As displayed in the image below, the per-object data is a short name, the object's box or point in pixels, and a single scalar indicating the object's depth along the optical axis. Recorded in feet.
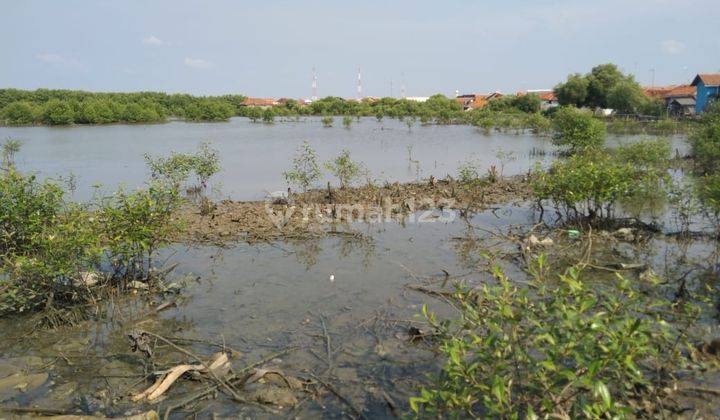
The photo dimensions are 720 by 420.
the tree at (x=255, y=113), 257.14
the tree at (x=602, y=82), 208.03
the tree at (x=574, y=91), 211.41
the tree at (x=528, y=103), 244.83
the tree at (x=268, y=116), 242.29
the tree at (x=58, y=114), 192.95
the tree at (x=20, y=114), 196.54
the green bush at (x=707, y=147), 57.82
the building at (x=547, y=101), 257.42
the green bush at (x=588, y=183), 34.71
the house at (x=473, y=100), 330.34
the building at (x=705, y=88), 173.06
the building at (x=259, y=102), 373.20
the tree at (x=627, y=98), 187.21
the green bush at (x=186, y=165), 49.42
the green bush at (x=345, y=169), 50.88
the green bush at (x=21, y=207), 26.25
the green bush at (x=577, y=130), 79.05
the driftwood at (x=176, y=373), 17.28
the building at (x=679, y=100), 181.27
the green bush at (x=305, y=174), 49.36
